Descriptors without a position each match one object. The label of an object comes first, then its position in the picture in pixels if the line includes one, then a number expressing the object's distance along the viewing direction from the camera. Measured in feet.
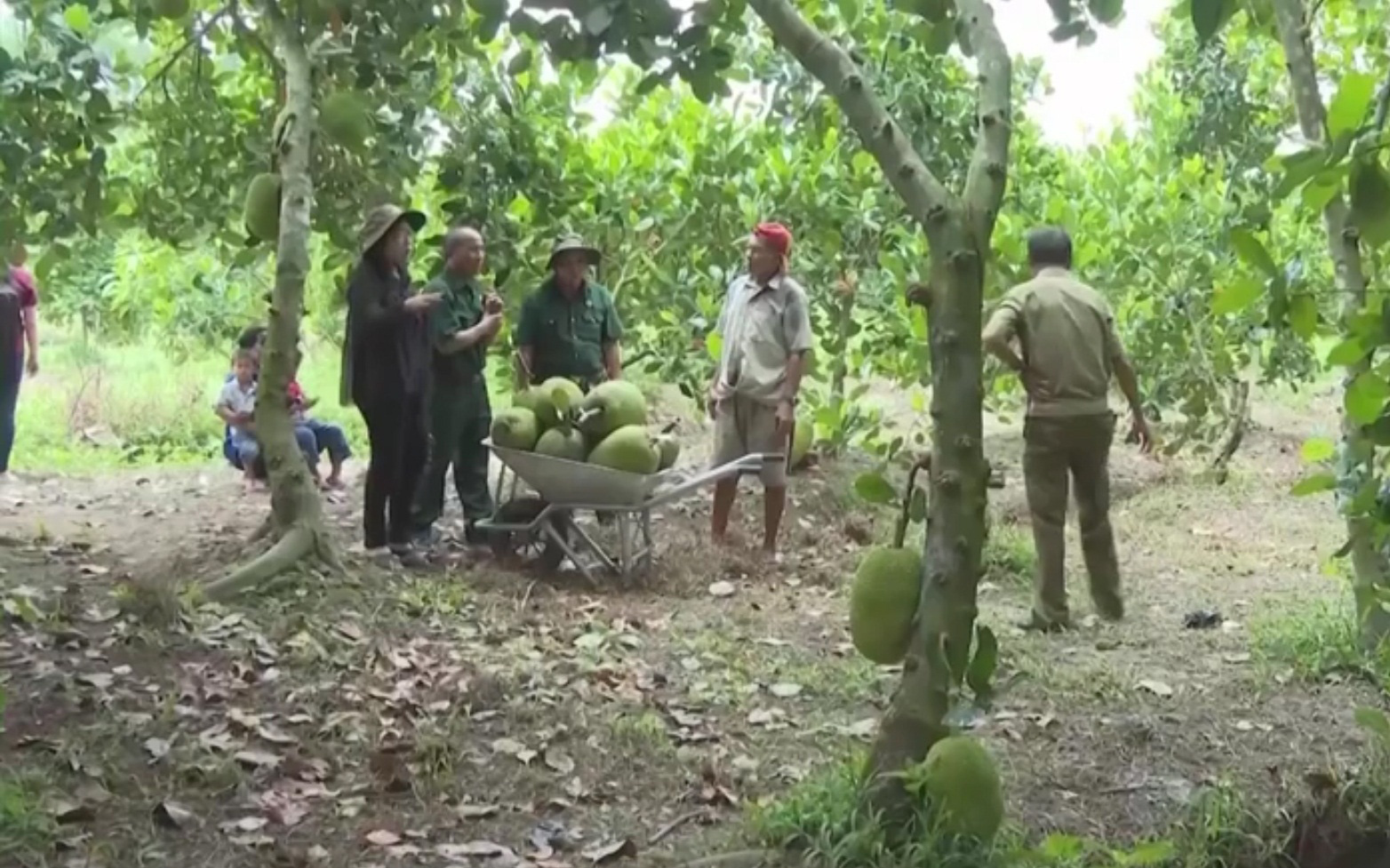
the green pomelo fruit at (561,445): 18.60
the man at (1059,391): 16.98
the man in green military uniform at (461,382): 19.58
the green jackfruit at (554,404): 18.89
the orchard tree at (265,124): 16.66
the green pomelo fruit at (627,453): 18.43
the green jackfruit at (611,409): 18.84
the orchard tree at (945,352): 9.93
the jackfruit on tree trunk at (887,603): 10.10
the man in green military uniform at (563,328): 20.83
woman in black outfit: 17.97
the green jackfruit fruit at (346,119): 18.07
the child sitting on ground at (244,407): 24.89
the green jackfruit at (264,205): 17.70
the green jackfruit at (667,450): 19.29
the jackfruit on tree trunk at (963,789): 9.51
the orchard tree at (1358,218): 6.61
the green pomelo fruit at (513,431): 18.54
